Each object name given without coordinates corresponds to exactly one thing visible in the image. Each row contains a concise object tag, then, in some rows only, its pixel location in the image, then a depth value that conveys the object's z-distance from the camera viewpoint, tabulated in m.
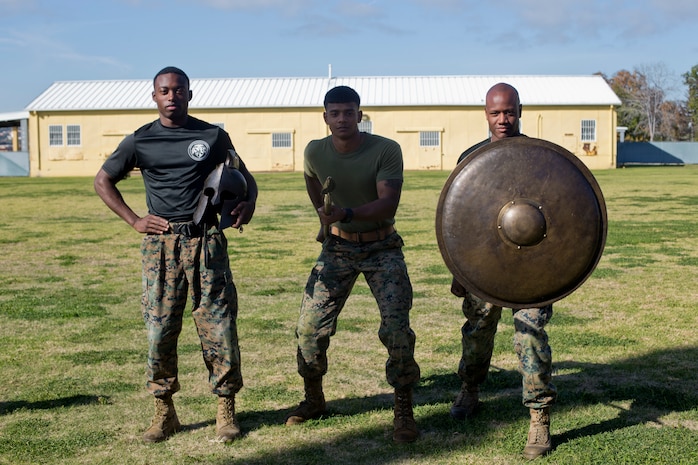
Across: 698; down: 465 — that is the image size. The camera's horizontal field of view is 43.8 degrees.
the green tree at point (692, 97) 83.86
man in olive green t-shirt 5.04
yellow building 50.78
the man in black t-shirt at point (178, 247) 5.04
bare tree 82.19
